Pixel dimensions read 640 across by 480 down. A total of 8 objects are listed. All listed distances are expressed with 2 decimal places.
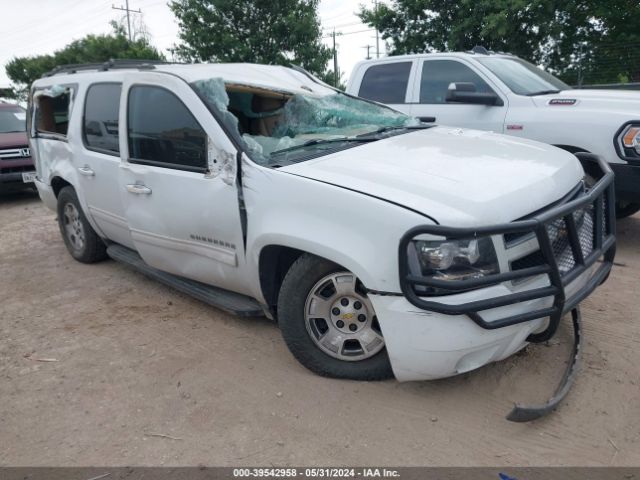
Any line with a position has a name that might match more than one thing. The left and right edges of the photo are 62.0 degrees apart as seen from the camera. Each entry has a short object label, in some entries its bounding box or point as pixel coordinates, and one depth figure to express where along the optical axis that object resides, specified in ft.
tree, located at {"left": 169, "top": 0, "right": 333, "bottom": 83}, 59.93
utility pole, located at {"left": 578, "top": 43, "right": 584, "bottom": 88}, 44.07
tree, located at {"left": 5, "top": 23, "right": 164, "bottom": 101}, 96.15
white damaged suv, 7.95
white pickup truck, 15.39
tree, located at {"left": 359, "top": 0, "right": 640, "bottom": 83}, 43.34
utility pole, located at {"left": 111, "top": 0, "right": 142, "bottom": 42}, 152.56
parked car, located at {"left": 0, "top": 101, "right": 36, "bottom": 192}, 28.45
